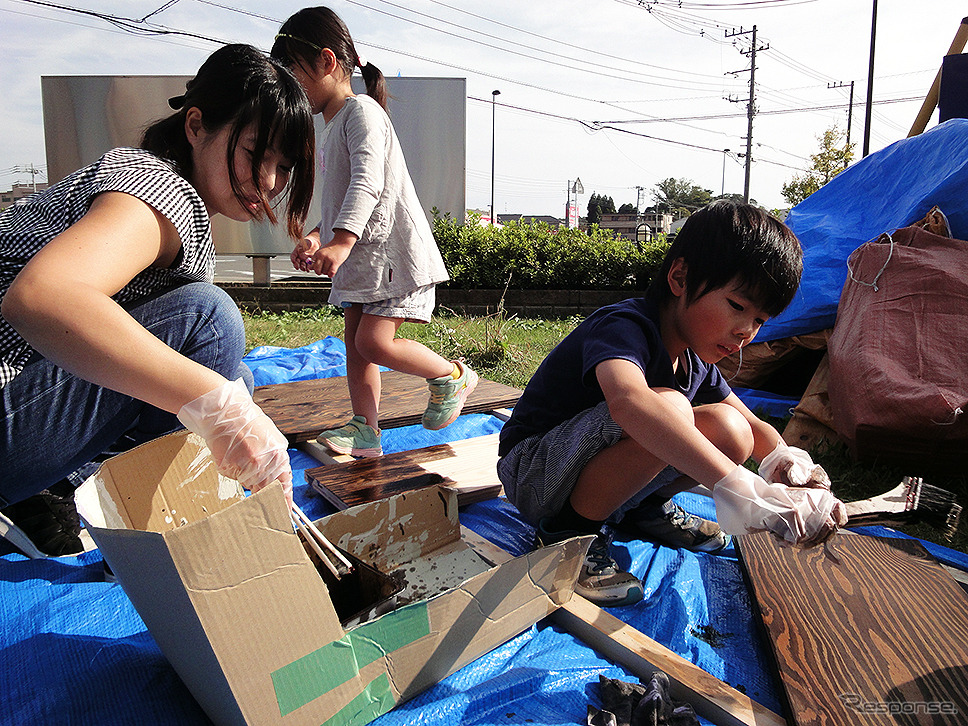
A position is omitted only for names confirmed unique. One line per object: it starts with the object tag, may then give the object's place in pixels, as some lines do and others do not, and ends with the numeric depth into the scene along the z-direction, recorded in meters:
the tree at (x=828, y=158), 18.36
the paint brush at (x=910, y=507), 1.39
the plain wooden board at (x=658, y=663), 1.05
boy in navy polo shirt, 1.18
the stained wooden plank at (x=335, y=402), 2.36
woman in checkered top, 0.87
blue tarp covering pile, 2.54
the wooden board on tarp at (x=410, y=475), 1.77
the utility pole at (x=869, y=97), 13.23
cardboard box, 0.78
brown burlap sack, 2.03
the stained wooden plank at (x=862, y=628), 1.06
